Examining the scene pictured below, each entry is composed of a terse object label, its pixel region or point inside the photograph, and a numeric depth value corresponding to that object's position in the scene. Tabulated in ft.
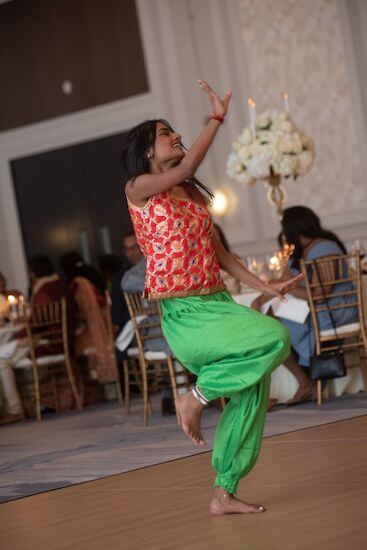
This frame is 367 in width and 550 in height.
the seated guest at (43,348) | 40.03
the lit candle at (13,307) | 40.79
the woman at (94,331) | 41.04
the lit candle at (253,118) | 33.34
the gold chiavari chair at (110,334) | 39.56
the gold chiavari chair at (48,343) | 39.10
